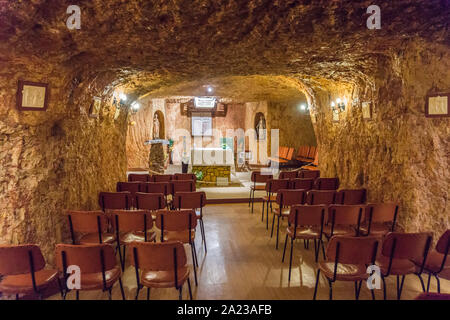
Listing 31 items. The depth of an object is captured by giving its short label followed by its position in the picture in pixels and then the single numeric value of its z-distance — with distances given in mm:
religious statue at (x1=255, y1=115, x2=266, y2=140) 13159
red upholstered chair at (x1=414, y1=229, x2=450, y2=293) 2510
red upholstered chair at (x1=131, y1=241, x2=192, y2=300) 2219
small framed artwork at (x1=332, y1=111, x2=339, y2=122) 5953
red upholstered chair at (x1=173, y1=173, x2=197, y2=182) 6268
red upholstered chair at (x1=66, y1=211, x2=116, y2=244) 3008
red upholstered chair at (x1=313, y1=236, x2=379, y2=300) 2342
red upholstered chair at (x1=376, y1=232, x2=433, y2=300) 2396
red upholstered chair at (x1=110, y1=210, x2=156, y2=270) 3027
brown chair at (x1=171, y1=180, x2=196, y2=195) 5090
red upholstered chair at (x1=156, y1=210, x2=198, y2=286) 3090
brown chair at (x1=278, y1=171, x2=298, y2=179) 6230
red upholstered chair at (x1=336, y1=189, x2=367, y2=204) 4293
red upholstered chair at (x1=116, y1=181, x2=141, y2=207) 4945
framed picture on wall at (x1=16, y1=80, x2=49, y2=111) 2824
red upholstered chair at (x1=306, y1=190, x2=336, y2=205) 4156
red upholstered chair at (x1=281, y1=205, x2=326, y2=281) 3260
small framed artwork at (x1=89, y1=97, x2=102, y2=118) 4316
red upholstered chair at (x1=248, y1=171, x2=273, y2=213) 6059
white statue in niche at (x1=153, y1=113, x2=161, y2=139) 13509
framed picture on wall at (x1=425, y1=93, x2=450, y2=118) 3344
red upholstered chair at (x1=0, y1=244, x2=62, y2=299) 2180
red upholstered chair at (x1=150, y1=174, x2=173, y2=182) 5931
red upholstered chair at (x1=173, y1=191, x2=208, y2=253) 3947
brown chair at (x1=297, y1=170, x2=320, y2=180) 6629
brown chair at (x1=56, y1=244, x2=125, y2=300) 2191
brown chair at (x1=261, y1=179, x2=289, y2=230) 5253
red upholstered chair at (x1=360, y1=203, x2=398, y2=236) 3393
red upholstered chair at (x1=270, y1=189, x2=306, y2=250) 4180
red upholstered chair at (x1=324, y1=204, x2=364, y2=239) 3318
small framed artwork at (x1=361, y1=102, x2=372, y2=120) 4570
